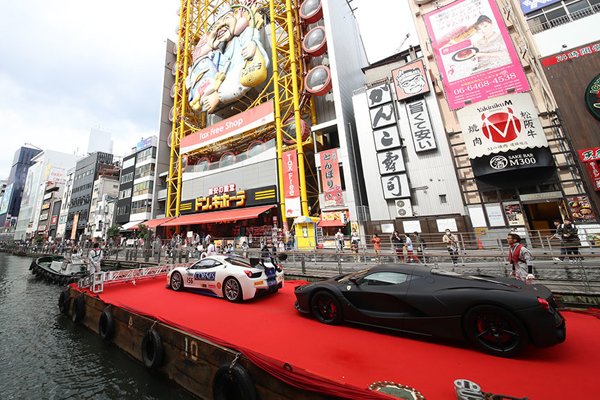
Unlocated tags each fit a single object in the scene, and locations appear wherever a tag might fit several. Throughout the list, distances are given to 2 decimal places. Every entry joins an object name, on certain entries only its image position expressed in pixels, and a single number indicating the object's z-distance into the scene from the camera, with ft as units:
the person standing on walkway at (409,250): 32.13
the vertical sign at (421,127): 55.47
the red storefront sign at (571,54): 42.52
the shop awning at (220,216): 72.35
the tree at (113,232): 108.17
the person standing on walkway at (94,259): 30.81
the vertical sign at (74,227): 167.53
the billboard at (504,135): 43.98
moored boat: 48.39
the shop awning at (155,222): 93.58
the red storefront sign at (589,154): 40.14
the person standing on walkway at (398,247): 34.91
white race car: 20.47
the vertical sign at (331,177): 66.85
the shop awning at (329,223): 64.79
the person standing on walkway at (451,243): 32.91
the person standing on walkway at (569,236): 27.99
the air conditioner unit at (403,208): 56.08
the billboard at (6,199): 292.69
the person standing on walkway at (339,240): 49.09
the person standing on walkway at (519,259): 17.51
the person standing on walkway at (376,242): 41.77
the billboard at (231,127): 81.10
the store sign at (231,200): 76.02
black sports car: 9.85
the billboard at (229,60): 85.35
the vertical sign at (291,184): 70.09
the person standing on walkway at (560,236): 28.62
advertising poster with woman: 48.44
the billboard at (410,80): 57.72
